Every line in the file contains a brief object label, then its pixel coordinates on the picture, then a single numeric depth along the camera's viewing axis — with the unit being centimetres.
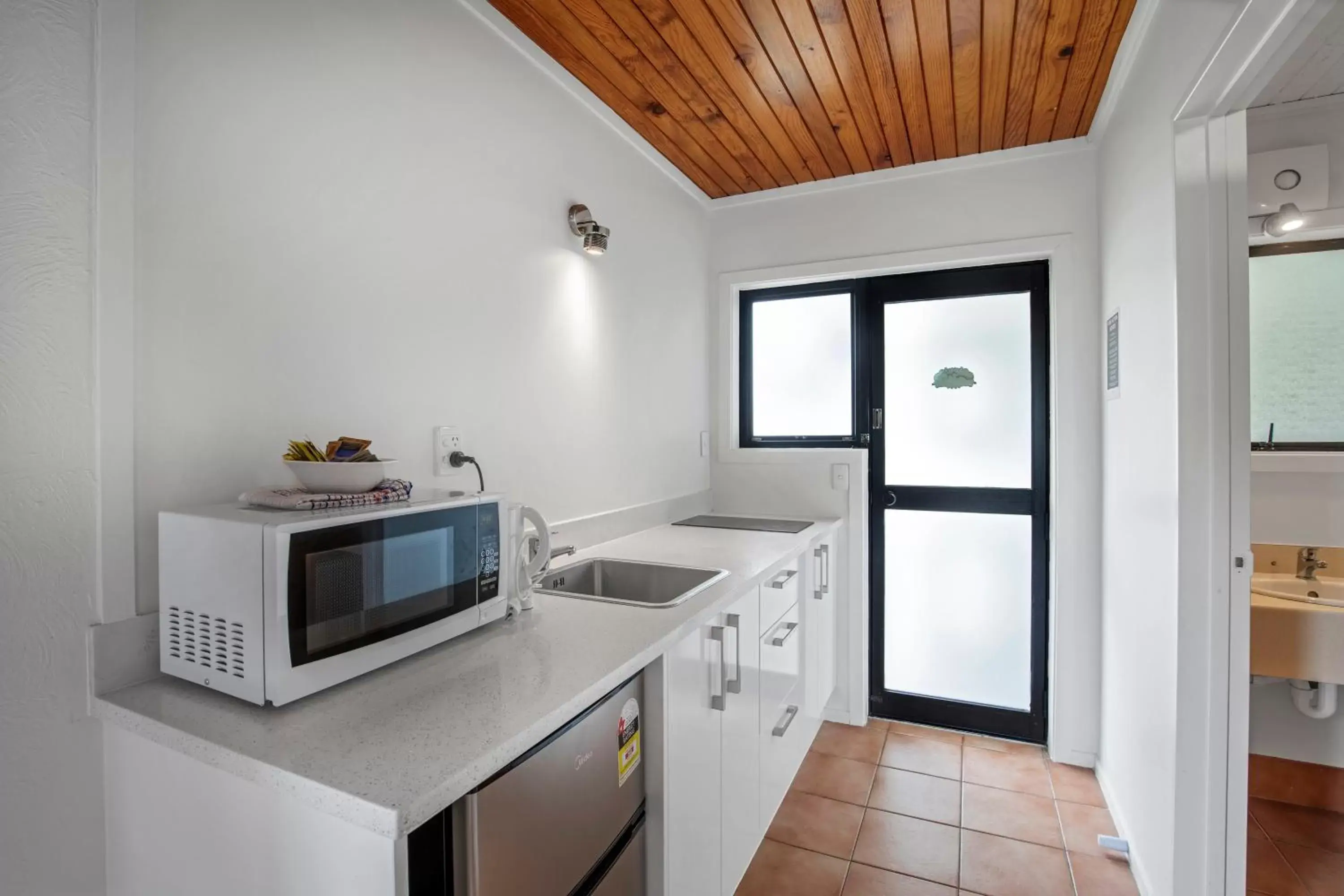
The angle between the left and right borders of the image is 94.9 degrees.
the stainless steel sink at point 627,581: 171
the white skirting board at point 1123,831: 173
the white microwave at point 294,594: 83
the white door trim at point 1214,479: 138
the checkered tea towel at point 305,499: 93
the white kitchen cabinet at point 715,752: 124
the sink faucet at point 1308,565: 204
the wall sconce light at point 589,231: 194
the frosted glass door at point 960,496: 260
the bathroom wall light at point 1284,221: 195
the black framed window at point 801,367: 291
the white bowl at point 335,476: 100
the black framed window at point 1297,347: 200
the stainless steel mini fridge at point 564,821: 76
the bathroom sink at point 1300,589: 195
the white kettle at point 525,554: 132
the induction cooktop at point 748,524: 247
